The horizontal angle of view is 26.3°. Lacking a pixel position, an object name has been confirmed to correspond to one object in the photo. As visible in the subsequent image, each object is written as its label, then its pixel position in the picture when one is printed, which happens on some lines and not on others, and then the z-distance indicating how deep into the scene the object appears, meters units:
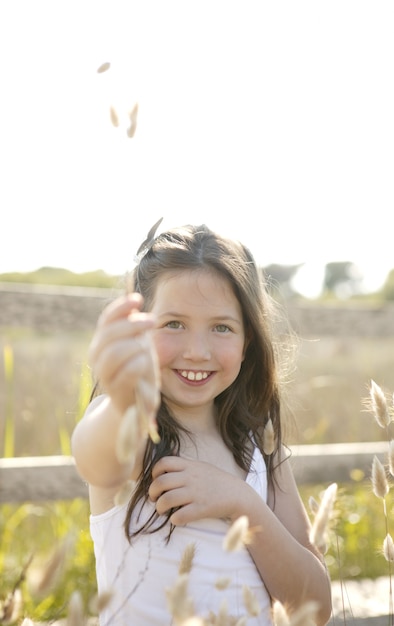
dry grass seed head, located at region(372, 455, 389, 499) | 1.49
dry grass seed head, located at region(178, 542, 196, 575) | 1.26
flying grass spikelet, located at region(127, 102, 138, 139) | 1.16
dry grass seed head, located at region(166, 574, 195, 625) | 1.06
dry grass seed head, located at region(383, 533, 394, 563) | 1.53
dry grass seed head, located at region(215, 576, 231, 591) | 1.18
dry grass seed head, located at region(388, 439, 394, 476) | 1.47
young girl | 1.94
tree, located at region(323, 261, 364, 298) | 26.77
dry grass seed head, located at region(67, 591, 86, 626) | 1.07
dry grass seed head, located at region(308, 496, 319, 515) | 1.53
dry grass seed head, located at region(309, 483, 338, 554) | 1.19
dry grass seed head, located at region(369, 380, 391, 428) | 1.51
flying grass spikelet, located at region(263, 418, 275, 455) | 1.72
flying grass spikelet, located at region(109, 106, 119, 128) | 1.17
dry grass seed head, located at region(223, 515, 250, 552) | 1.10
